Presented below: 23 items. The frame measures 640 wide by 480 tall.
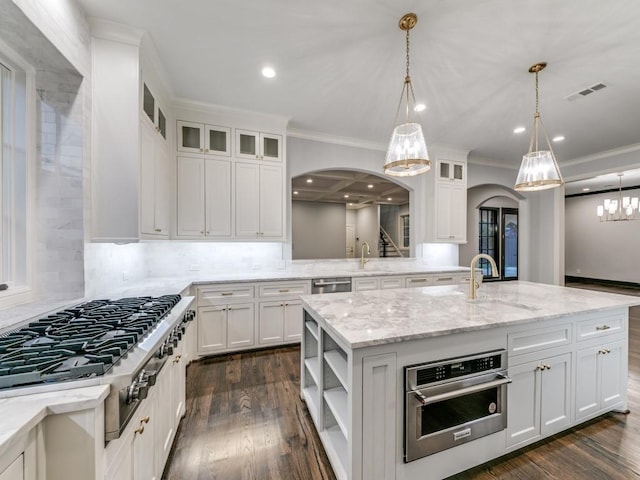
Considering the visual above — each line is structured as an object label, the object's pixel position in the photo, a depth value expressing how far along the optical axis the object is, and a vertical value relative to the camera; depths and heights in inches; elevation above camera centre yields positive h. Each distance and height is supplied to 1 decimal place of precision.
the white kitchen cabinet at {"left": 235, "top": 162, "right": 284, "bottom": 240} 129.7 +20.0
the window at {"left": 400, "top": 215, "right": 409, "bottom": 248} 284.6 +12.6
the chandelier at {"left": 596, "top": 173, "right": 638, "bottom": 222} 229.9 +28.7
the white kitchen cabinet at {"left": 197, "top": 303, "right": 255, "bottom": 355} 115.3 -39.8
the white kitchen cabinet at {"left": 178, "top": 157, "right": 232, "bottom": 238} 120.1 +20.2
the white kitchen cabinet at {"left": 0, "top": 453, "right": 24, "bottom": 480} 25.1 -23.2
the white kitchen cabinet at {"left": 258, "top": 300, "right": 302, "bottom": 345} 124.3 -40.0
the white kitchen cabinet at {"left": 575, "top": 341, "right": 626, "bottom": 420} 71.2 -39.7
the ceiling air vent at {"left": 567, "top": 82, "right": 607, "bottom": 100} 103.7 +62.0
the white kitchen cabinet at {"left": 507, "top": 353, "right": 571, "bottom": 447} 62.2 -39.9
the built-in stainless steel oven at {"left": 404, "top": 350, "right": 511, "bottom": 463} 51.7 -34.8
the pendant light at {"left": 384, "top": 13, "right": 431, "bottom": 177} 73.7 +27.8
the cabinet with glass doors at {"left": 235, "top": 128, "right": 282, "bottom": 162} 129.8 +48.3
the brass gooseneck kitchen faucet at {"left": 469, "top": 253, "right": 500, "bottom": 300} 78.5 -13.6
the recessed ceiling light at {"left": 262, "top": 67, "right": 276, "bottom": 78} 95.6 +62.8
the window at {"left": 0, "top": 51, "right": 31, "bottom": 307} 61.4 +14.0
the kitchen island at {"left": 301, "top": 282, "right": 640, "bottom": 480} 49.9 -28.5
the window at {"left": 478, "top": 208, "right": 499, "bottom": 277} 277.0 +7.3
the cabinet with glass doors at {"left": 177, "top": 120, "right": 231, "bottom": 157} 120.3 +48.2
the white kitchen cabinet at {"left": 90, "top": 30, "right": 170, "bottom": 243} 74.7 +30.4
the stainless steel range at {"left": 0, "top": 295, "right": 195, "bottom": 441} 33.7 -17.2
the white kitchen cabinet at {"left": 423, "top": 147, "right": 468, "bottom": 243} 175.8 +29.8
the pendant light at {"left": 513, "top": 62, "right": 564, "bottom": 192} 93.8 +25.7
